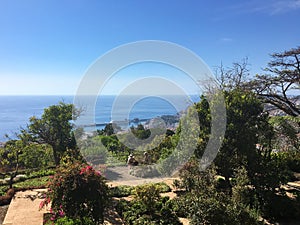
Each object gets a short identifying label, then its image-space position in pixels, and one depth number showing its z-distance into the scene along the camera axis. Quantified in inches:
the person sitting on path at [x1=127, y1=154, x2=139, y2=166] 601.2
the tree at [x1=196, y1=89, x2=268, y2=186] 346.9
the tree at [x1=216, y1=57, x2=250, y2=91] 645.1
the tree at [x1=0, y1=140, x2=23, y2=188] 470.2
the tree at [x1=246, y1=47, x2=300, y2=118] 547.8
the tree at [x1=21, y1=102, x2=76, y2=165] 583.2
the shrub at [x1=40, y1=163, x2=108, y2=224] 244.8
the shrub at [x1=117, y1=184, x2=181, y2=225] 284.5
